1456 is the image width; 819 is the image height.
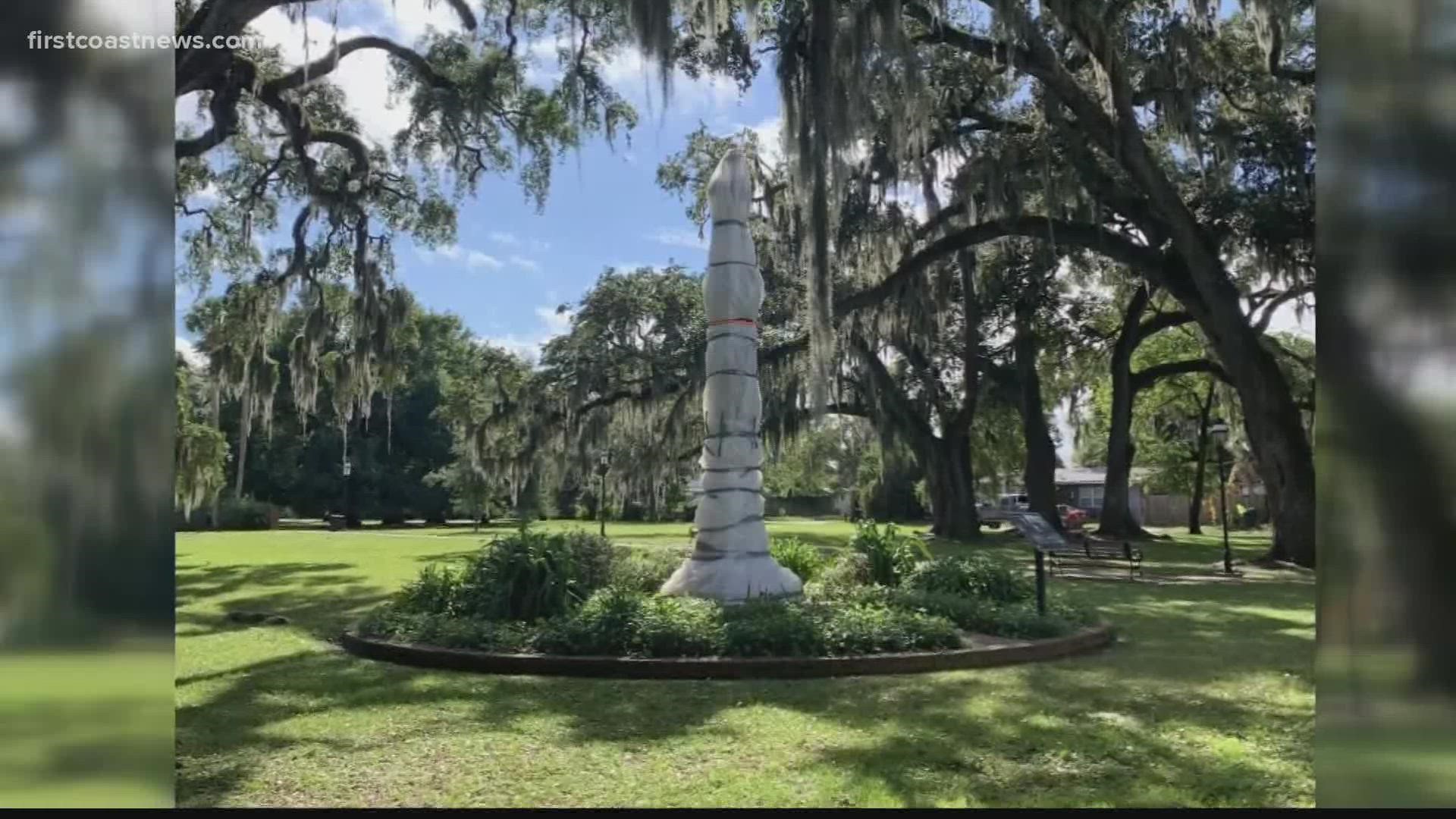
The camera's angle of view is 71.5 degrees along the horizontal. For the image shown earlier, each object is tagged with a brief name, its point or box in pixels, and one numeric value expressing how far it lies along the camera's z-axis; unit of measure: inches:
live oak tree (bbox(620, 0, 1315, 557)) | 541.0
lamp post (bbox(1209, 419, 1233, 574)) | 625.9
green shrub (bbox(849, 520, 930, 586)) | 443.2
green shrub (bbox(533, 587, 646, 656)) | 303.0
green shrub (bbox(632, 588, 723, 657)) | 299.0
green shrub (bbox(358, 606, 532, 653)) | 317.1
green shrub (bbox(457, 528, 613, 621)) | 355.6
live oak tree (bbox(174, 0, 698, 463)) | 513.3
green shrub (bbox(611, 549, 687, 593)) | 438.3
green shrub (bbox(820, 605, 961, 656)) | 299.1
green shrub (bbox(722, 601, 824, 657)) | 296.5
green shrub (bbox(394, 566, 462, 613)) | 383.2
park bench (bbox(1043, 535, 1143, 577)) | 608.7
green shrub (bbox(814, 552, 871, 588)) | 442.3
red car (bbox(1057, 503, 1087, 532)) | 1495.3
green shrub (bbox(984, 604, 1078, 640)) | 335.0
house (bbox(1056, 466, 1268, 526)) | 1844.2
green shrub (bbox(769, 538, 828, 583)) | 479.8
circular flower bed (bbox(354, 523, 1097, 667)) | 302.7
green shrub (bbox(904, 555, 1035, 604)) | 411.8
